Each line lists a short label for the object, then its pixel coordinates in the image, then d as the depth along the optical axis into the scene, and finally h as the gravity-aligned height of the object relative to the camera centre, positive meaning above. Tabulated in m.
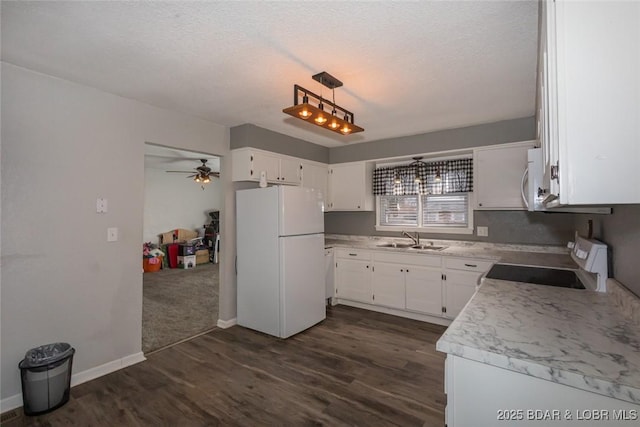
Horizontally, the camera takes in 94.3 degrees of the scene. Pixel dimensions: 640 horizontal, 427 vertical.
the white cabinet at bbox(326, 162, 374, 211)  4.29 +0.40
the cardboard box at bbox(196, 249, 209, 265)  7.04 -1.02
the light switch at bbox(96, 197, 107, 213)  2.41 +0.08
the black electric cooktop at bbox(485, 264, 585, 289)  1.90 -0.44
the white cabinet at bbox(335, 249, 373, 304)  3.83 -0.82
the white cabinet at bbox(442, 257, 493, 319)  3.13 -0.72
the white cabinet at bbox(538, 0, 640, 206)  0.76 +0.30
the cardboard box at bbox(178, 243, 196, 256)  6.69 -0.79
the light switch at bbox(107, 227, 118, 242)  2.47 -0.16
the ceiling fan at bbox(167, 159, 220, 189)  5.63 +0.80
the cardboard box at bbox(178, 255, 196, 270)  6.61 -1.06
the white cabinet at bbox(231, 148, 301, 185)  3.37 +0.58
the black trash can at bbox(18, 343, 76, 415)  1.92 -1.09
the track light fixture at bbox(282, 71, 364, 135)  1.99 +0.70
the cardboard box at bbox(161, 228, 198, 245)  6.98 -0.51
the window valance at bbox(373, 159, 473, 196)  3.71 +0.48
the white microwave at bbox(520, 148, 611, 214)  1.45 +0.15
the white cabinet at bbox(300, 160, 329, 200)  4.12 +0.56
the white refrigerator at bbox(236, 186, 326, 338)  3.03 -0.49
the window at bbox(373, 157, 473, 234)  3.76 +0.25
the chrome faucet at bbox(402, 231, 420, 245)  3.89 -0.31
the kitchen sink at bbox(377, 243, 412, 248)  3.89 -0.42
